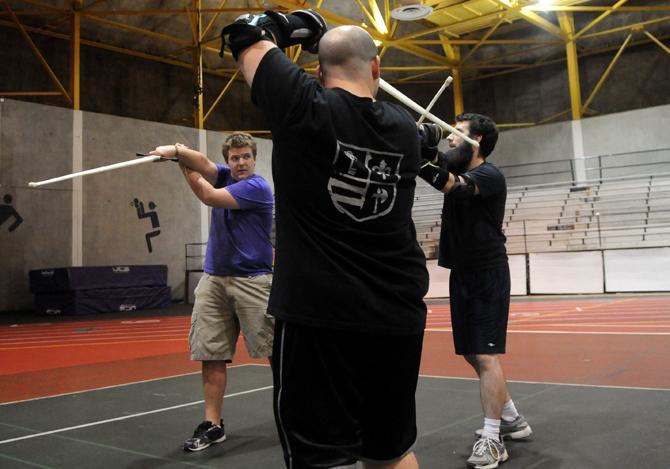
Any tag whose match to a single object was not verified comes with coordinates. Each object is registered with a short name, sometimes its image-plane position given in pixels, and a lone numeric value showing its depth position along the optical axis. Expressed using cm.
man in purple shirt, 381
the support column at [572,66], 2122
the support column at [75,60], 1706
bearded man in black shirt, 334
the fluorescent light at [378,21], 1871
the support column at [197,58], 1803
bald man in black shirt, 172
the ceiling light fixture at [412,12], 1529
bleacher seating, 1669
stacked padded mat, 1540
